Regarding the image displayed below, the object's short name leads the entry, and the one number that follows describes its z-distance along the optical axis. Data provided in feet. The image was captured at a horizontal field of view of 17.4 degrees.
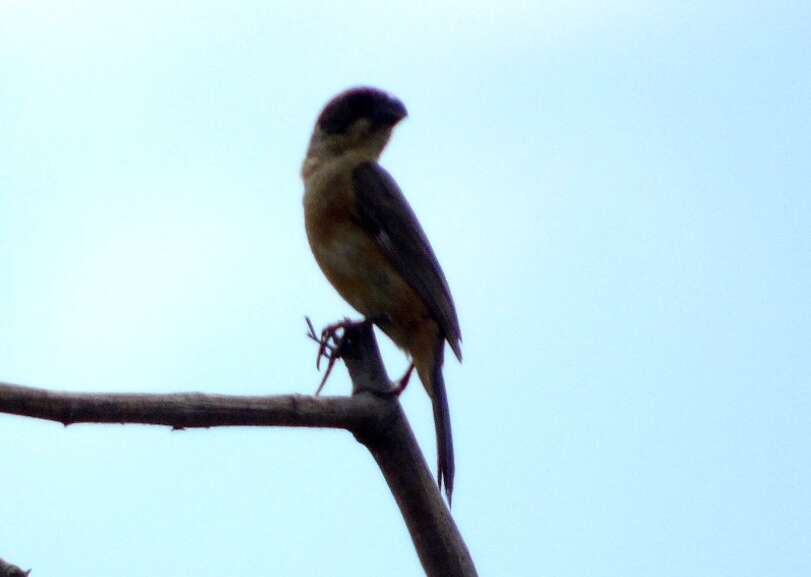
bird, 41.50
